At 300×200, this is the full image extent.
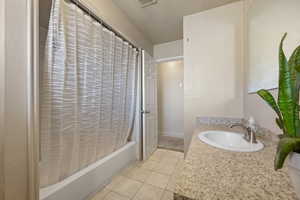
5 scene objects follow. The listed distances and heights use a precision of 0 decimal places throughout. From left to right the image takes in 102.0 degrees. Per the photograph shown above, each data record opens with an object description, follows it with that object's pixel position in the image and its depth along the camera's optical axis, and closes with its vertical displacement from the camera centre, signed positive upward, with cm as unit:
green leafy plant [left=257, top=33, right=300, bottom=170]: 41 +1
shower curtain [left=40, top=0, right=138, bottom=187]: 103 +7
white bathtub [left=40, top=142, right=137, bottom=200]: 106 -85
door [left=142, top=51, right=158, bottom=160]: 217 -14
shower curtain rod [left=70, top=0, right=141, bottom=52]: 118 +94
